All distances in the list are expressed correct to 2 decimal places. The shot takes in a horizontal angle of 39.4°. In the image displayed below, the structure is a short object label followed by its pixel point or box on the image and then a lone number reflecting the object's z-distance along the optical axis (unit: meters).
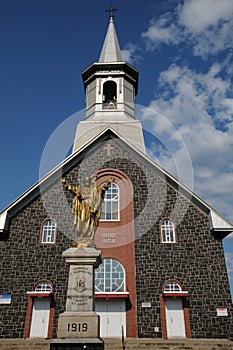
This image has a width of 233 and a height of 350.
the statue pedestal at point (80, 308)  10.09
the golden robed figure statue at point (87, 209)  12.26
